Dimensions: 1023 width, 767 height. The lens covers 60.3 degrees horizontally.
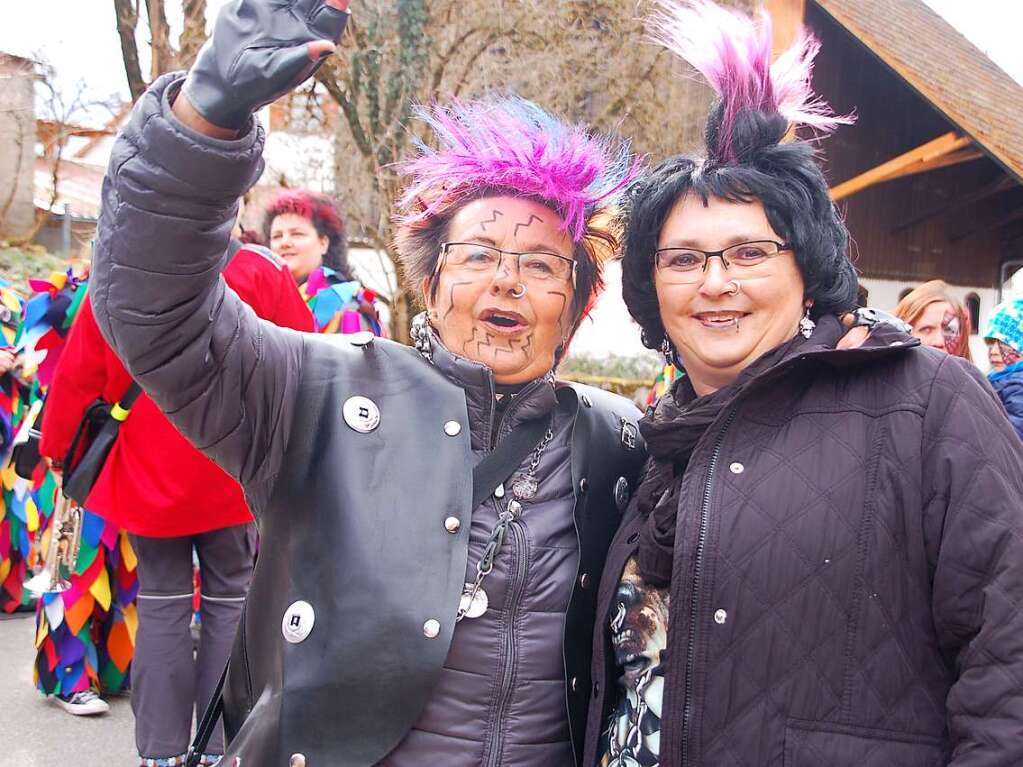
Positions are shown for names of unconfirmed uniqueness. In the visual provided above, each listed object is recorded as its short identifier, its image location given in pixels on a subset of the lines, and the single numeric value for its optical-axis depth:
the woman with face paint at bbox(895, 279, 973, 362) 3.85
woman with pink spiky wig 1.33
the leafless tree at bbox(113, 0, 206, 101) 6.56
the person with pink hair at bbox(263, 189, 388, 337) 4.14
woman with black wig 1.36
